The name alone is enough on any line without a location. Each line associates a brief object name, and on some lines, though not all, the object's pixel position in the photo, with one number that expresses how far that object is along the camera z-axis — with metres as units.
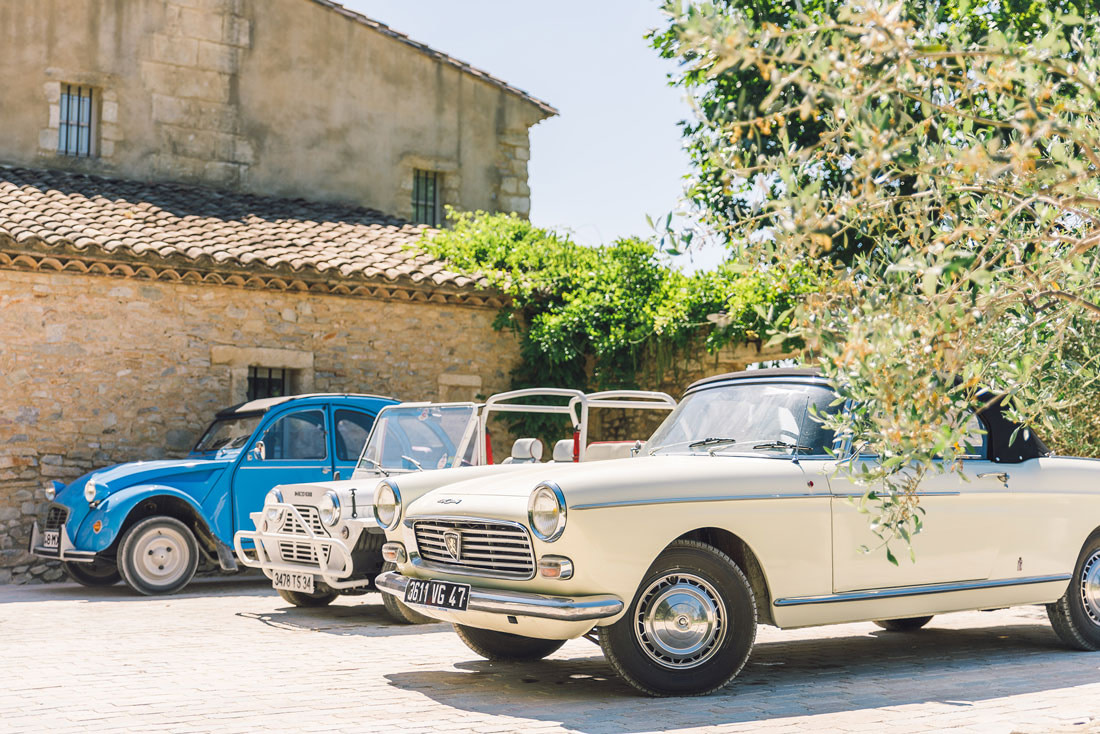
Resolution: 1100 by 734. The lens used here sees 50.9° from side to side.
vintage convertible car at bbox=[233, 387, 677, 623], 7.80
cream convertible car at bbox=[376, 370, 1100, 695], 5.50
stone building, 12.64
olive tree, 3.54
